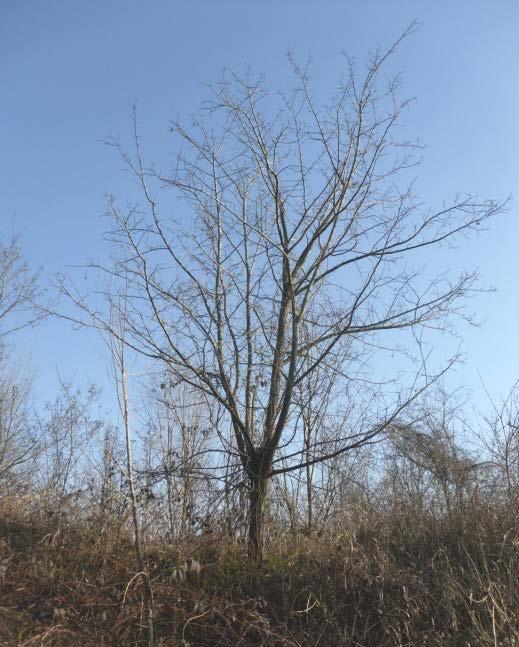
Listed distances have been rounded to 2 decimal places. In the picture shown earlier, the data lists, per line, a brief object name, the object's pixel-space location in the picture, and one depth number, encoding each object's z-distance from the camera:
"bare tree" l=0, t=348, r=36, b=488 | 13.88
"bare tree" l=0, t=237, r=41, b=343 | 15.60
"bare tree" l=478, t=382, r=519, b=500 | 7.10
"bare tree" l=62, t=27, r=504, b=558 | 6.40
